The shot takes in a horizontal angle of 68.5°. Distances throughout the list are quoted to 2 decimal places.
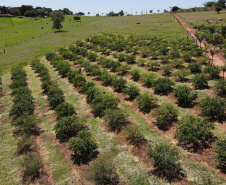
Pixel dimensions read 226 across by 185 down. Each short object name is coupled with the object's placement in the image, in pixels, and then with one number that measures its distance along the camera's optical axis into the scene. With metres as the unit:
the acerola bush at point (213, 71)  26.28
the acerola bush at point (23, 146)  16.23
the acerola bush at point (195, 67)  28.94
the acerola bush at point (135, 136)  15.77
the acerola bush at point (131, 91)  23.51
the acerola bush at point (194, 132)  14.26
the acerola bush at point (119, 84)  26.05
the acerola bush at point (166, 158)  12.23
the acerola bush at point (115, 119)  18.12
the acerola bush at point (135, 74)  29.35
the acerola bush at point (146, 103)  20.52
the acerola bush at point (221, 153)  11.92
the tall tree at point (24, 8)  170.94
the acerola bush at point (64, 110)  20.34
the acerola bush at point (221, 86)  21.09
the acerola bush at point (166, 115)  17.55
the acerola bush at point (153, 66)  32.16
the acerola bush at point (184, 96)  20.11
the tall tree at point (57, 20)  93.12
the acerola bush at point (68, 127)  17.41
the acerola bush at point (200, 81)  23.54
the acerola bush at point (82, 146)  14.54
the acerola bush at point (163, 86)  23.78
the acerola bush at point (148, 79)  26.37
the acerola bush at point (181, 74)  26.66
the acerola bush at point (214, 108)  17.09
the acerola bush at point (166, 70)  29.27
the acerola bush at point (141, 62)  35.12
